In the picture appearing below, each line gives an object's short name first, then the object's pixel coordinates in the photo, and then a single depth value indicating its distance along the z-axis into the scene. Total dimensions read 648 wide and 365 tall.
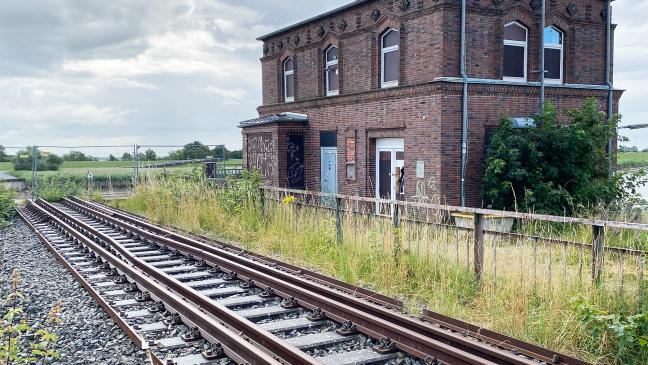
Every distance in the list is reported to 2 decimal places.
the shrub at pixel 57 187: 25.84
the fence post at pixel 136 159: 29.16
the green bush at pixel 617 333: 5.62
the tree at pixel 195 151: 35.12
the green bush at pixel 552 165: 17.19
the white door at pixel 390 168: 19.45
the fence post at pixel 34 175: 27.85
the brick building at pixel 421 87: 17.78
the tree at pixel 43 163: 32.03
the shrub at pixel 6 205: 19.61
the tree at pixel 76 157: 30.80
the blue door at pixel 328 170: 22.94
